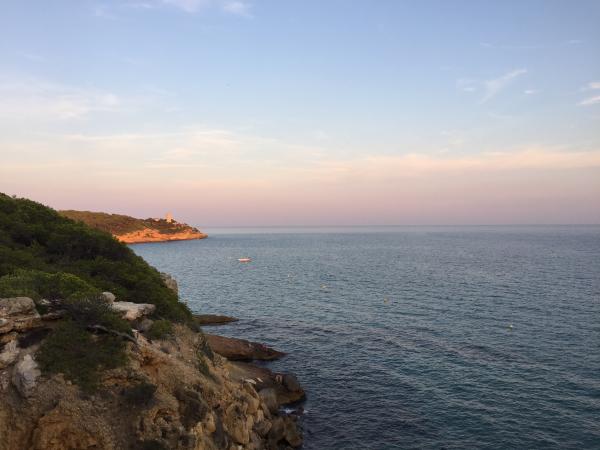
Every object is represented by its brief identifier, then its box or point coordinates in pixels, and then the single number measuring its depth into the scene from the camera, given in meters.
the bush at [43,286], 22.77
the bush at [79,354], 20.69
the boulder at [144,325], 27.05
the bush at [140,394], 21.17
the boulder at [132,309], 25.58
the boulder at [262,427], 28.62
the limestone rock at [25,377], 19.55
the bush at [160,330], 27.21
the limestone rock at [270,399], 32.97
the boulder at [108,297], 24.32
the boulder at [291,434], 30.00
